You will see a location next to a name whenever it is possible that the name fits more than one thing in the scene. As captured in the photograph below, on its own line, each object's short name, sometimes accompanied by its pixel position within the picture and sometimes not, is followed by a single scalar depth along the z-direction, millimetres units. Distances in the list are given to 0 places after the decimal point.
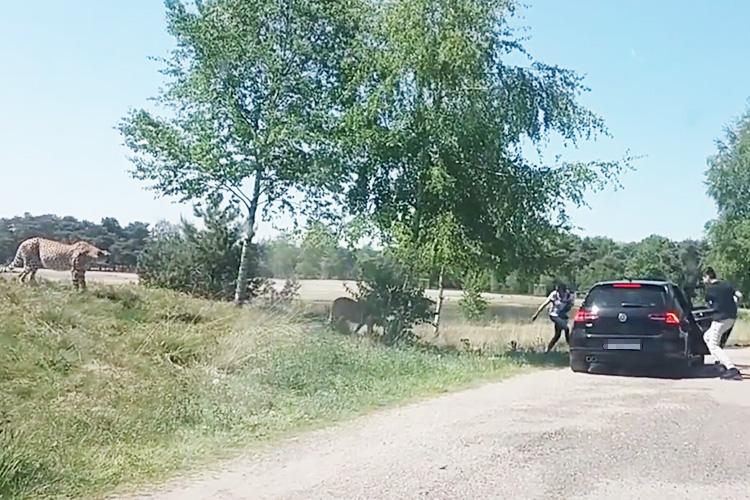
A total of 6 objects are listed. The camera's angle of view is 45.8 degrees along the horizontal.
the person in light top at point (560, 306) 21062
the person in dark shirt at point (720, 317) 15367
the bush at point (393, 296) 21625
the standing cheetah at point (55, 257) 24031
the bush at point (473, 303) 33541
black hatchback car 15555
